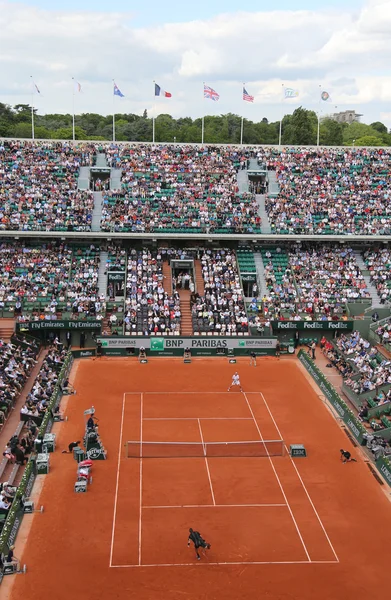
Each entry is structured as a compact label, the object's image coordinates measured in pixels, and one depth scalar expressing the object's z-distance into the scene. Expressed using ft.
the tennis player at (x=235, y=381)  135.15
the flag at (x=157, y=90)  212.02
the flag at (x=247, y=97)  216.13
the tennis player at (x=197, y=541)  76.13
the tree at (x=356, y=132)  467.52
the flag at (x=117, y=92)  210.67
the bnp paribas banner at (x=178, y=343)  157.38
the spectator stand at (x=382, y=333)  154.30
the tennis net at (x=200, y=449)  104.42
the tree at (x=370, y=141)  376.89
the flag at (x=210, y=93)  210.18
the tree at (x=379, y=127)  554.54
